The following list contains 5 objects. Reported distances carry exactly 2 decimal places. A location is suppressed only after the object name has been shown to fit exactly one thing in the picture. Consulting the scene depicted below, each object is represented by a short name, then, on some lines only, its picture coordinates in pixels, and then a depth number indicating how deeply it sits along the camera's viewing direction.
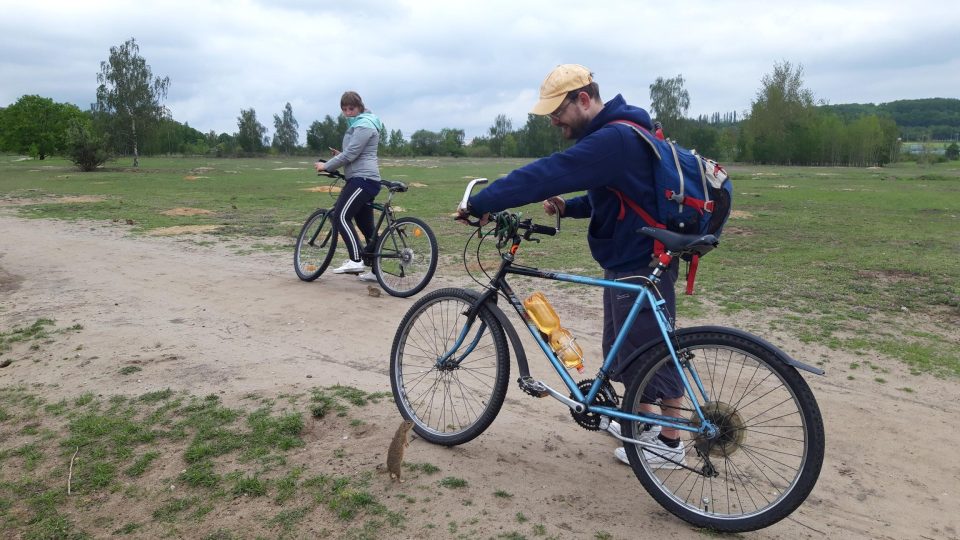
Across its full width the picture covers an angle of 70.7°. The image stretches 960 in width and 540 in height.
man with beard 3.12
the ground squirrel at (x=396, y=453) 3.47
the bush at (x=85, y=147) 38.34
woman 7.82
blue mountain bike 2.91
